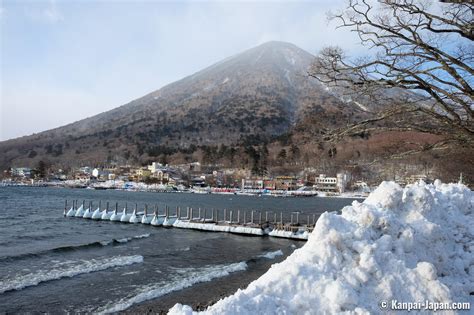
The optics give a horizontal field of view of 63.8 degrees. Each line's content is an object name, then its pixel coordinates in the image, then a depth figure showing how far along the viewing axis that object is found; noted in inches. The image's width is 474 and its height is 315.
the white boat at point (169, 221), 1611.0
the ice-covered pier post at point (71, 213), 1936.5
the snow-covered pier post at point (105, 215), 1812.3
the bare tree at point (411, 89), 231.0
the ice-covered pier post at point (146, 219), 1683.2
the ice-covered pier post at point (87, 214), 1877.5
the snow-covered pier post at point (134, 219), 1719.6
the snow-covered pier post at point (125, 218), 1742.4
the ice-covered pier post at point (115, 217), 1781.5
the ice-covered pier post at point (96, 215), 1823.8
